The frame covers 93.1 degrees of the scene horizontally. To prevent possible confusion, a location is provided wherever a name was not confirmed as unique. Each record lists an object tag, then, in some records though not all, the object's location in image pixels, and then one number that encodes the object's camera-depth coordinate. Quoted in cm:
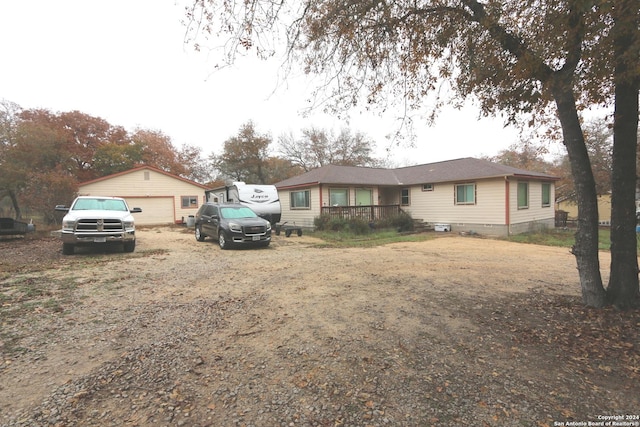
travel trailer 1544
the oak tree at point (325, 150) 3491
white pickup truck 845
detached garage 2090
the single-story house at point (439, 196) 1468
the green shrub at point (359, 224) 1511
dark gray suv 1037
